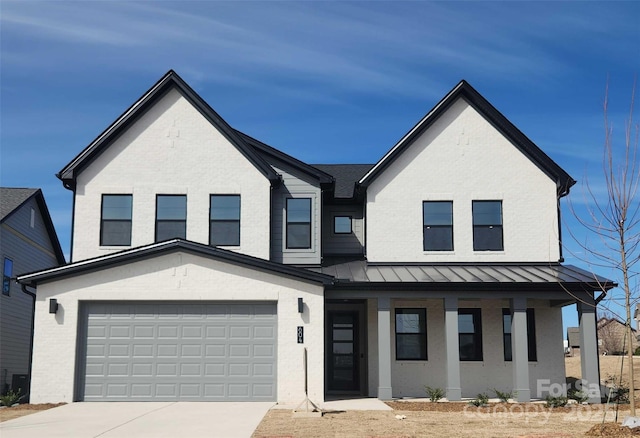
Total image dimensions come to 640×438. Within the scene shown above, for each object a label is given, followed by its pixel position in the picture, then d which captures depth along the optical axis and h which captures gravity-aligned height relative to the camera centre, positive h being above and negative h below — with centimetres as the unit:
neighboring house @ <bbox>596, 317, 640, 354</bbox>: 6396 -35
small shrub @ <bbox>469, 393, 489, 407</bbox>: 1986 -194
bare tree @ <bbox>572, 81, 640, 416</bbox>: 1418 +152
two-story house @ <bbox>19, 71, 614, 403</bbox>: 2223 +362
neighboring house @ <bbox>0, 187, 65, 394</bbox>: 2769 +292
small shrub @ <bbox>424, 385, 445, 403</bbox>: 2122 -188
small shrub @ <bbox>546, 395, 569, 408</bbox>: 1986 -196
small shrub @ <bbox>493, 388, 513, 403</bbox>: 2075 -190
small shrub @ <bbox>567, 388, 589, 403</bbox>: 2078 -189
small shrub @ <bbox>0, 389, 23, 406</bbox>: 2036 -200
